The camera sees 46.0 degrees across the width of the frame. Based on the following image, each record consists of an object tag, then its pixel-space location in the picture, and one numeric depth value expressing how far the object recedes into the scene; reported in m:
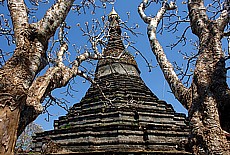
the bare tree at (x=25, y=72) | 3.17
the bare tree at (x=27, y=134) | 19.95
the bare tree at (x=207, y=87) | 3.45
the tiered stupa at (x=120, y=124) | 8.28
